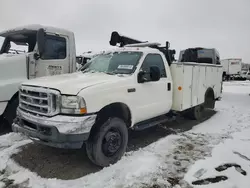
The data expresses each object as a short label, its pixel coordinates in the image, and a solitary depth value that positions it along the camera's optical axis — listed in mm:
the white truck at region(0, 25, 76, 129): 5387
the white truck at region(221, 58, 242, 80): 30797
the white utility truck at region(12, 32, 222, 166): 3414
